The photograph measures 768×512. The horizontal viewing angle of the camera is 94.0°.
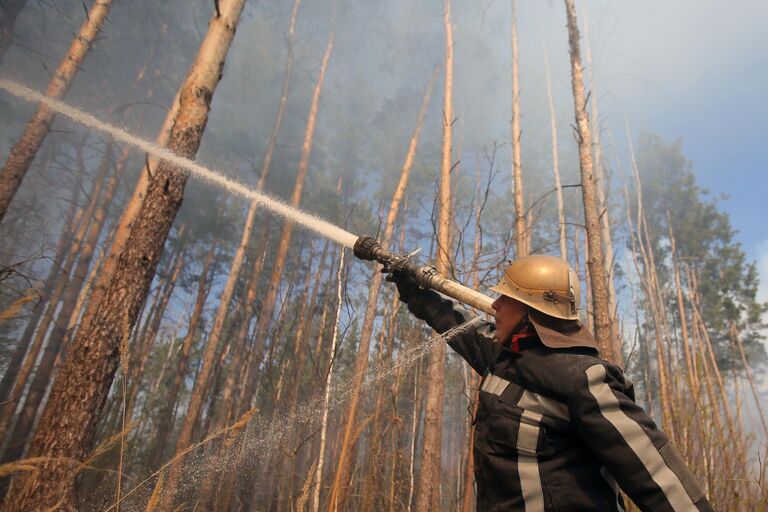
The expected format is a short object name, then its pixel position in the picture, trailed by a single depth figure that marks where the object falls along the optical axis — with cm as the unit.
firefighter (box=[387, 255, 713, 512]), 127
